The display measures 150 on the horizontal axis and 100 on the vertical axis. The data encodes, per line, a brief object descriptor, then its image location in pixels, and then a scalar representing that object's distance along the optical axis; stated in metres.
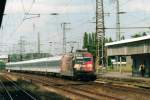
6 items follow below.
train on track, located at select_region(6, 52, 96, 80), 44.12
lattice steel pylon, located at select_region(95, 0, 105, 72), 56.00
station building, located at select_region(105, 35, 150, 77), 46.25
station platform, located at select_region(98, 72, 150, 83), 39.77
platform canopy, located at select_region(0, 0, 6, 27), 23.38
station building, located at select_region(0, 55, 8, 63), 166.50
